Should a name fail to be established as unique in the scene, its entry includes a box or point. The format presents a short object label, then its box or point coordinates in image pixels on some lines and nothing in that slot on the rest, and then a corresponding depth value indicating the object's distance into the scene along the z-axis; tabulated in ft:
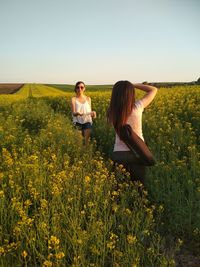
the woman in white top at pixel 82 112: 15.31
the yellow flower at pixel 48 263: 5.16
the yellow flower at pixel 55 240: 5.59
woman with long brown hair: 8.10
